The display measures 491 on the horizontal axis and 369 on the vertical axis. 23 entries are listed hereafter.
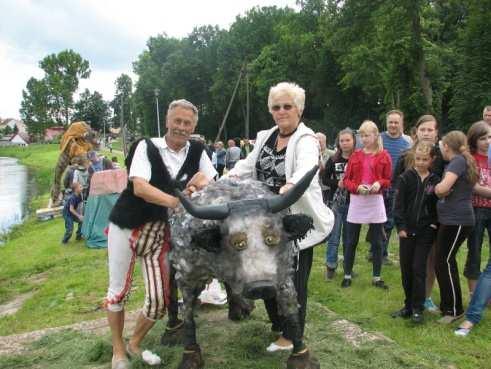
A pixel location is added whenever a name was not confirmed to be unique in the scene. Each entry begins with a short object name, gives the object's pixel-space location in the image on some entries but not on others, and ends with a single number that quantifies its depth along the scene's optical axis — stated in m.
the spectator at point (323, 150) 7.38
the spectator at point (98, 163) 10.59
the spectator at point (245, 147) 24.84
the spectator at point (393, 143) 6.96
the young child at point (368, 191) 6.05
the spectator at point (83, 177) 10.64
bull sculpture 3.11
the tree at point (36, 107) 93.81
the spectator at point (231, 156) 16.06
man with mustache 3.80
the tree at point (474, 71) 23.94
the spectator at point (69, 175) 10.65
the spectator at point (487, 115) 6.22
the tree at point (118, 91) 103.50
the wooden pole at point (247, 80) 40.94
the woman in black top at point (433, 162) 5.30
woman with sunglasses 3.65
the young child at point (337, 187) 6.65
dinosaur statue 10.26
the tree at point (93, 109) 90.38
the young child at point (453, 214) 4.71
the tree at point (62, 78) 94.31
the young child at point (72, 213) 10.46
